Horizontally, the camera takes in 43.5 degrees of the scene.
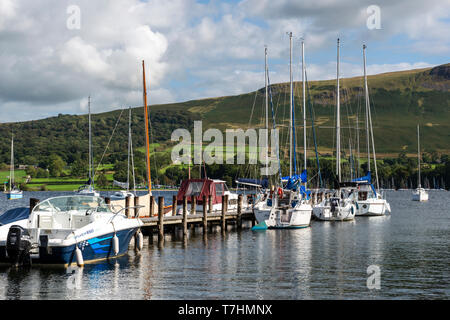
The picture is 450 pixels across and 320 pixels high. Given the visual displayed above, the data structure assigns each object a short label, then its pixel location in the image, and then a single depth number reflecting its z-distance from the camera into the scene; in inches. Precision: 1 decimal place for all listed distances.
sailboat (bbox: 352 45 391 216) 2462.2
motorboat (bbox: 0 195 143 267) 932.6
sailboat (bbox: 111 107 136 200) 2546.8
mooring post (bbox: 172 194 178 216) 1680.6
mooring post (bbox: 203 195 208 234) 1629.4
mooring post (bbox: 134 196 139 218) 1509.6
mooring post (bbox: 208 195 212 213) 1748.3
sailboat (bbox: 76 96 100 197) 2986.0
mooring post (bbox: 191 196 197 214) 1722.8
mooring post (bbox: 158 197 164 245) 1408.7
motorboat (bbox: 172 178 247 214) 1860.2
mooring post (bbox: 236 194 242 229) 1807.3
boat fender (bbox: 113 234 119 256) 1050.1
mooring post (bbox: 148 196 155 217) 1557.6
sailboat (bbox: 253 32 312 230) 1724.9
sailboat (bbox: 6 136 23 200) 5123.0
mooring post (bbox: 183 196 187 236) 1518.5
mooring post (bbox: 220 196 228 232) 1716.3
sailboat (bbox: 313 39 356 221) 2190.0
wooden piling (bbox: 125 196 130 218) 1446.4
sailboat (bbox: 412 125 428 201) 4943.4
